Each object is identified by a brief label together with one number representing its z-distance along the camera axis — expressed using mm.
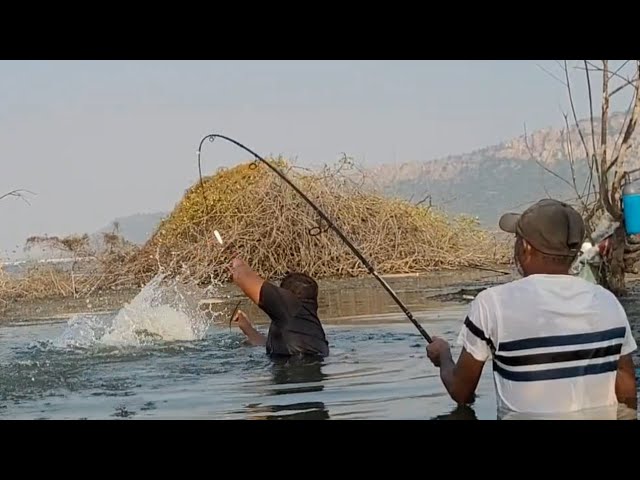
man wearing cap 4027
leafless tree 10719
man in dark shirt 7875
